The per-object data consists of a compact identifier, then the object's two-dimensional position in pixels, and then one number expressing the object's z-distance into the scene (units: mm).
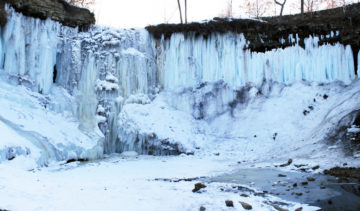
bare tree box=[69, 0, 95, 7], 27516
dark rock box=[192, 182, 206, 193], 6300
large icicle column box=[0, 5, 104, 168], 10664
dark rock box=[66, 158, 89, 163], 11683
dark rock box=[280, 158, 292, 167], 9977
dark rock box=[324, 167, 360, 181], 7388
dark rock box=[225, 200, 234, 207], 5105
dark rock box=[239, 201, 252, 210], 4957
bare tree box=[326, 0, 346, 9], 31388
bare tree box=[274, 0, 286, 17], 22534
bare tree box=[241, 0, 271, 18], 31766
